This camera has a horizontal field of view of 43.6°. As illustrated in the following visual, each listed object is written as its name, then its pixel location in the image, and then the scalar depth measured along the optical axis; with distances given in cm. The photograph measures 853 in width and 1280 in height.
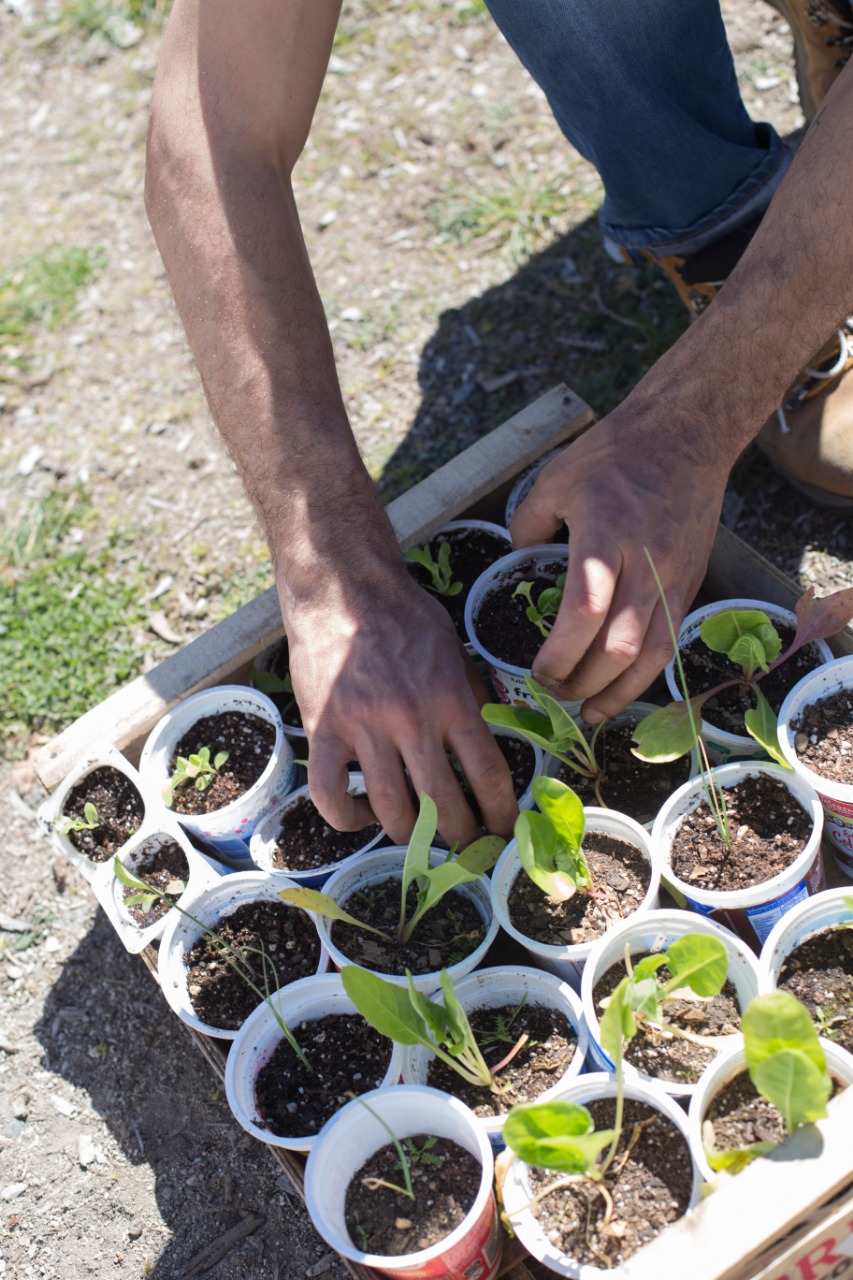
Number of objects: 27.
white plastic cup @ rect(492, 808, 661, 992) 124
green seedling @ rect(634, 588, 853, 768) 129
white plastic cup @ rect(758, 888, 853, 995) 117
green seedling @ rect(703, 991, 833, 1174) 92
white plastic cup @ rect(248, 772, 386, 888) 144
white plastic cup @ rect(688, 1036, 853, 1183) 104
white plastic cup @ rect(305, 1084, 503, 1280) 107
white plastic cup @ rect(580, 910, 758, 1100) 116
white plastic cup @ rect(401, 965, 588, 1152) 124
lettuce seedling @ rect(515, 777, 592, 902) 117
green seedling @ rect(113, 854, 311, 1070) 138
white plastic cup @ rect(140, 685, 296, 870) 152
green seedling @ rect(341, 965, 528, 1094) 109
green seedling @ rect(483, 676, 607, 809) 125
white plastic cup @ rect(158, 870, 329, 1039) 141
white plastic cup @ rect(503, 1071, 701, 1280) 102
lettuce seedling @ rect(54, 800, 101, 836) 155
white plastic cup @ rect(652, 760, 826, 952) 121
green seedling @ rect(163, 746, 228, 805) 154
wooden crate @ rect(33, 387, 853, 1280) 89
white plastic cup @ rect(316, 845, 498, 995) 127
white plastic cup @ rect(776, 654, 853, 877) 125
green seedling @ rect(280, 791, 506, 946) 117
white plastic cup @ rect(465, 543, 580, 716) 152
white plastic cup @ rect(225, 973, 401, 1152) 125
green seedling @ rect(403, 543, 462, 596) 164
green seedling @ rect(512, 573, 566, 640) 143
